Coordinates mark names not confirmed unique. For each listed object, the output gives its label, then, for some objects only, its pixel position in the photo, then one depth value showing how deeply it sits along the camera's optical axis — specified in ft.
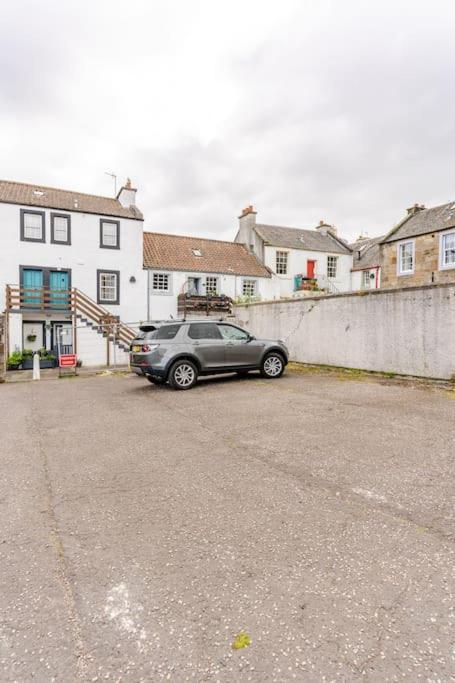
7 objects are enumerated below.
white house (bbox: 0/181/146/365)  64.90
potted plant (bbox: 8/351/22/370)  62.34
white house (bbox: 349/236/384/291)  96.84
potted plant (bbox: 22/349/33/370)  65.10
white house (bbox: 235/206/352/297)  91.04
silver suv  30.30
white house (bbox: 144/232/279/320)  78.18
